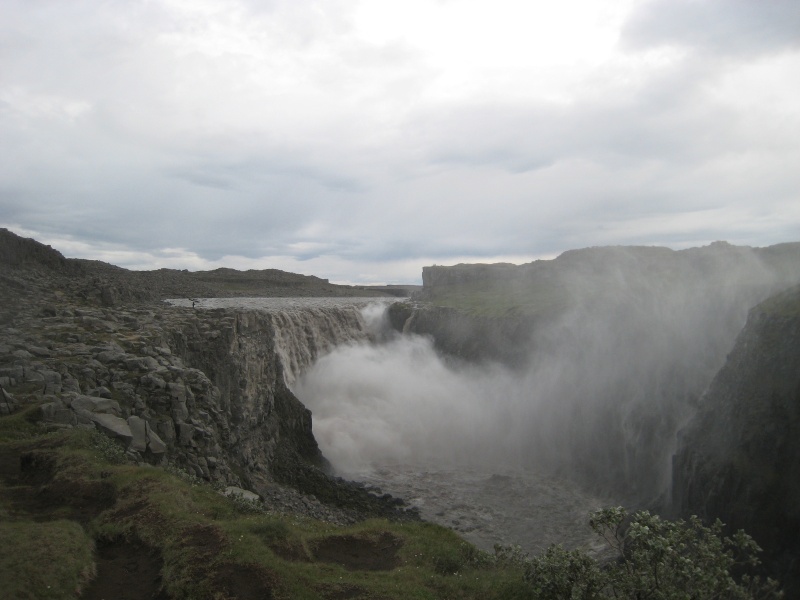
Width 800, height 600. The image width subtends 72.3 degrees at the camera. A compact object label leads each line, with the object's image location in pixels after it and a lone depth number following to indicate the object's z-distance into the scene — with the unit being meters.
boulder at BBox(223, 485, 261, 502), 18.15
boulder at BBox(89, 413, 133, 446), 17.02
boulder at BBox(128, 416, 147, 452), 17.23
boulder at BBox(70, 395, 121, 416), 17.62
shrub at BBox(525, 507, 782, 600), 9.32
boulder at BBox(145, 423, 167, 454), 17.64
